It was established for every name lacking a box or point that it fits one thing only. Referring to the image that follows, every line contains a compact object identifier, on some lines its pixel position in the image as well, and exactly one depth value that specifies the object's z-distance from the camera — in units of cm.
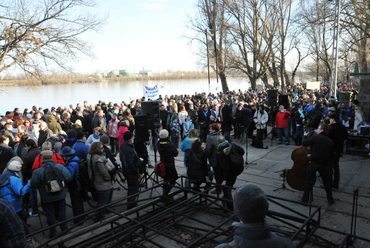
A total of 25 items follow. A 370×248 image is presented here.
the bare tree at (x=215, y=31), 2806
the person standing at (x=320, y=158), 630
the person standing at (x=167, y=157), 671
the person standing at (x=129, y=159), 654
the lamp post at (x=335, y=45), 1697
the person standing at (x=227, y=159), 608
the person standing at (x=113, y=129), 1135
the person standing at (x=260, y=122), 1219
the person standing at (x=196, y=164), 668
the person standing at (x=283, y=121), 1228
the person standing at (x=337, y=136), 761
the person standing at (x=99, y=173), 603
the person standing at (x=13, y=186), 514
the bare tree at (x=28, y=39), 1155
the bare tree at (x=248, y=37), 2745
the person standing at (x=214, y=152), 644
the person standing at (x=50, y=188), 534
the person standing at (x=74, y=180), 605
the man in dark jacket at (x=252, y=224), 197
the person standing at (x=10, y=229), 257
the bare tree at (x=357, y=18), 1658
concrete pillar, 1277
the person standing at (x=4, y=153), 674
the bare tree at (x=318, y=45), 3569
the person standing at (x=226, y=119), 1296
